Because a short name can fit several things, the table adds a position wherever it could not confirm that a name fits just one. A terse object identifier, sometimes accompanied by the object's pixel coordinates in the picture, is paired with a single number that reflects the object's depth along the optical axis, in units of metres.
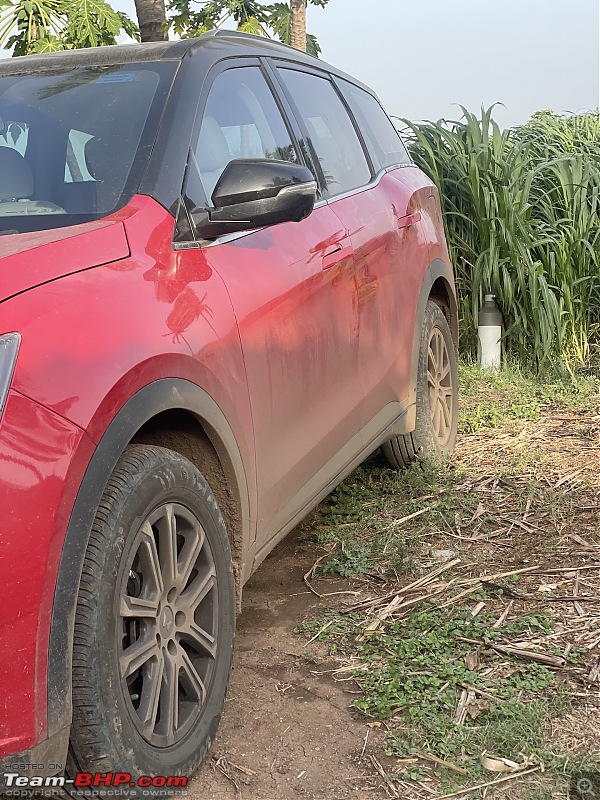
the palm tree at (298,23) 10.36
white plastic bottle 6.40
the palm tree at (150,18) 7.59
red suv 1.76
